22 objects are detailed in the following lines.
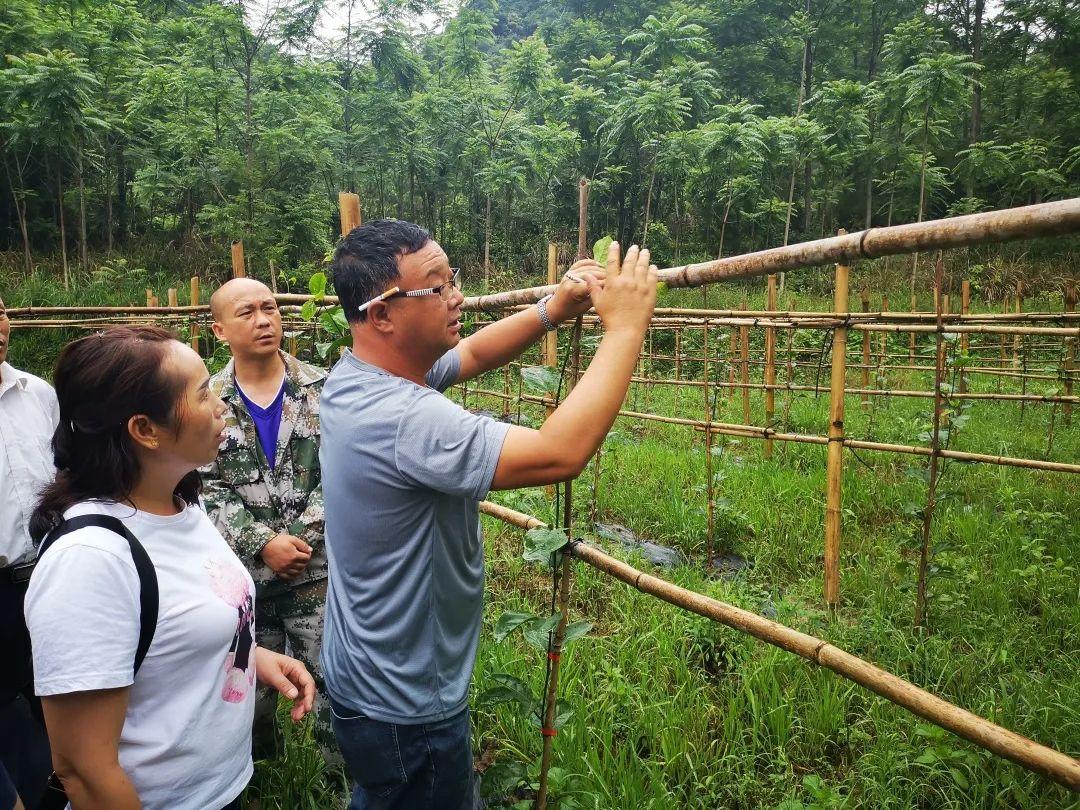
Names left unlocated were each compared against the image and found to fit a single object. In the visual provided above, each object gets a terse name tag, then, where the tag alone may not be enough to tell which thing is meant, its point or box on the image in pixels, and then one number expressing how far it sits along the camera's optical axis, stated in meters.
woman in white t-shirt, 0.96
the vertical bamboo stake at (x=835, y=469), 3.23
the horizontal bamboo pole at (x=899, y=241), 0.91
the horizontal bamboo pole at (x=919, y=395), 5.02
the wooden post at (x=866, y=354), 8.43
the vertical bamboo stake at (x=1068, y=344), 6.82
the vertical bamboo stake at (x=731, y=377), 9.20
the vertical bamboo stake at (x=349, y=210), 2.90
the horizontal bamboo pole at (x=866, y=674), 1.17
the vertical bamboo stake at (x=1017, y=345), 9.86
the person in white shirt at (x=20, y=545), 1.69
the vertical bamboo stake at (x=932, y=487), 2.84
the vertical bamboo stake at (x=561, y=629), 1.48
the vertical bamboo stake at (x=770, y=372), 6.63
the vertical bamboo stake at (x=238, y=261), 5.61
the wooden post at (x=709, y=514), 4.13
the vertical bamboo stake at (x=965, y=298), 8.59
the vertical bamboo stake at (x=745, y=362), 7.60
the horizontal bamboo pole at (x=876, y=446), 3.76
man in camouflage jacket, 2.08
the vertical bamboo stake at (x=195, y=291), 9.36
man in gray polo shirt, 1.14
